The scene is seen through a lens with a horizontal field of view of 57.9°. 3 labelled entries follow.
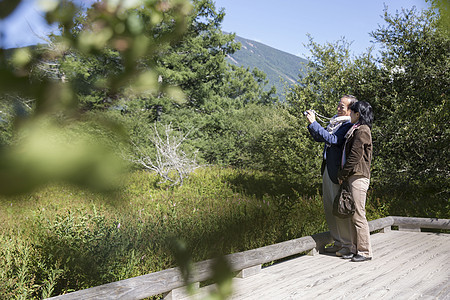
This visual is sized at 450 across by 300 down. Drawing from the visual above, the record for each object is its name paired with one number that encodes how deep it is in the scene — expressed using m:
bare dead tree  10.89
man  3.32
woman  3.21
